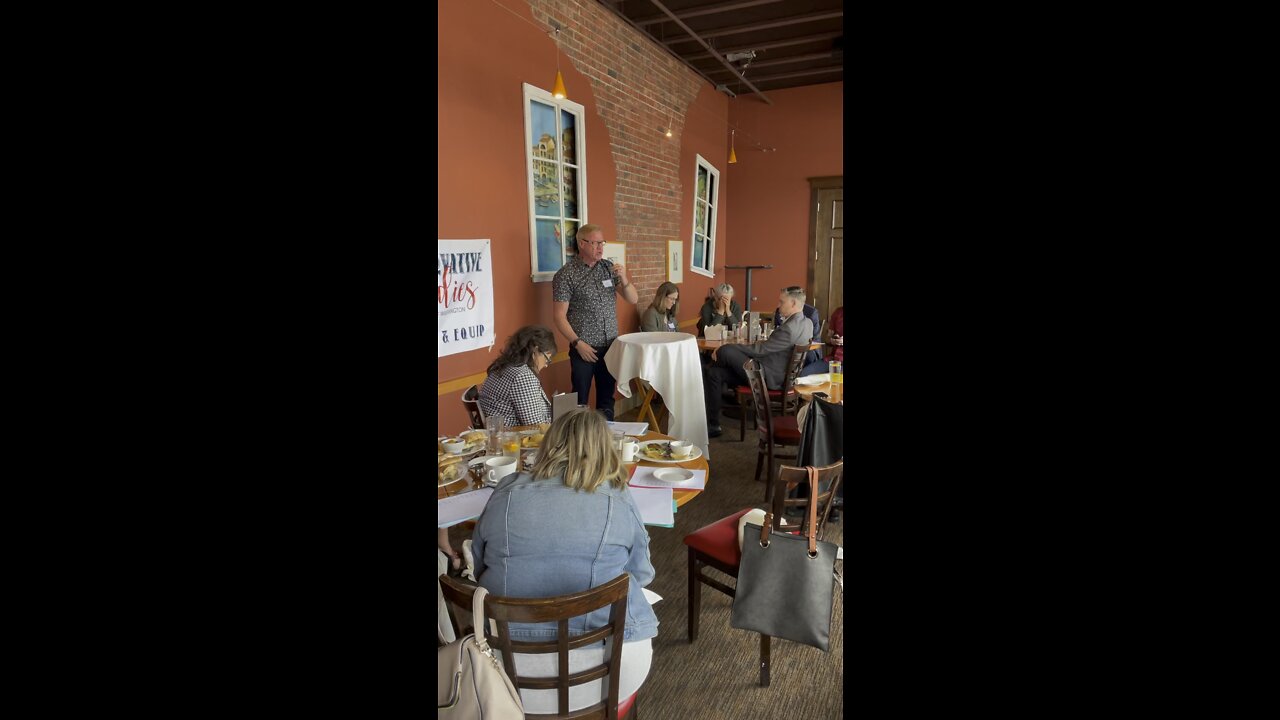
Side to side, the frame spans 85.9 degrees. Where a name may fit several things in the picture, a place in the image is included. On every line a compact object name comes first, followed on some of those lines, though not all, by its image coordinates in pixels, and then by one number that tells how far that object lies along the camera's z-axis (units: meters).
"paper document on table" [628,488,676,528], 2.15
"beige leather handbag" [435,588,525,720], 1.38
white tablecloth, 4.59
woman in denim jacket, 1.75
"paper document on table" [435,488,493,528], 2.18
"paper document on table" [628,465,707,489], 2.39
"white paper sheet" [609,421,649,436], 3.07
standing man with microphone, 4.78
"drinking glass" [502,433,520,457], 2.75
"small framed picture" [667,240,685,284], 7.26
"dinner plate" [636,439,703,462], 2.66
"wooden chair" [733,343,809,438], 4.64
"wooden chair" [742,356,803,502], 3.95
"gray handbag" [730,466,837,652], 2.11
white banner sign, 4.04
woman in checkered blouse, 3.19
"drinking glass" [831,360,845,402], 3.79
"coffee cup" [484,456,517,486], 2.44
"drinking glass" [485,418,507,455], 2.76
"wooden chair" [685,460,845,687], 2.26
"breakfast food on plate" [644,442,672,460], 2.70
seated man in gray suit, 4.76
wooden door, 8.34
